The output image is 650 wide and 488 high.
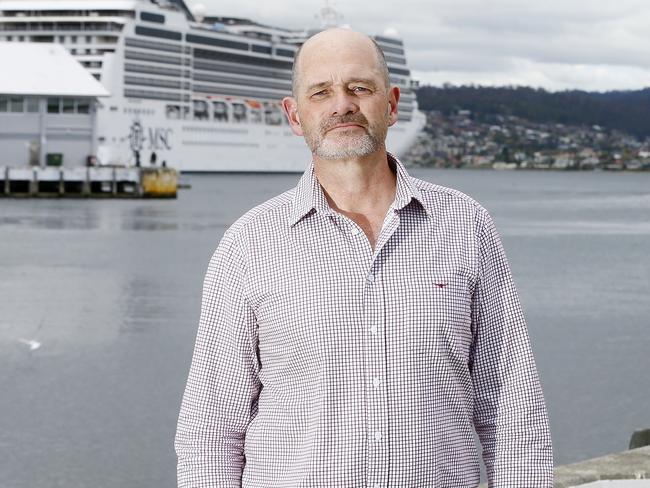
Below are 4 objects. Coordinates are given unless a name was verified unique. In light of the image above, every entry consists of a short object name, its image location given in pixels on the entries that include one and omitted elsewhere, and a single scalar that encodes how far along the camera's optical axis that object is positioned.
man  2.13
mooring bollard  6.05
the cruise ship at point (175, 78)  72.00
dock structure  46.62
